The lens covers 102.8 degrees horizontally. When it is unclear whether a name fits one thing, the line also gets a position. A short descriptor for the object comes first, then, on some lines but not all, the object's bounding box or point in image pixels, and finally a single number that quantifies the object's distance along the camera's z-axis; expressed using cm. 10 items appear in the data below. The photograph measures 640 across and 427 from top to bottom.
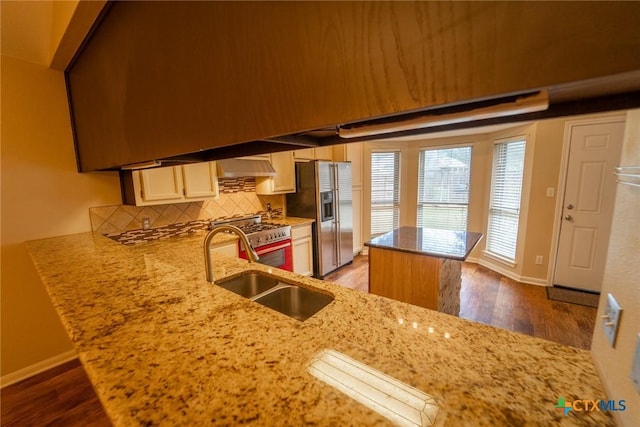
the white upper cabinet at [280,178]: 340
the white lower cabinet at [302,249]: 344
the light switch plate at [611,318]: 58
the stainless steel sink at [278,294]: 131
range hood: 276
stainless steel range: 284
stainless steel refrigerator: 362
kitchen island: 212
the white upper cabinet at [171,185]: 229
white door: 290
